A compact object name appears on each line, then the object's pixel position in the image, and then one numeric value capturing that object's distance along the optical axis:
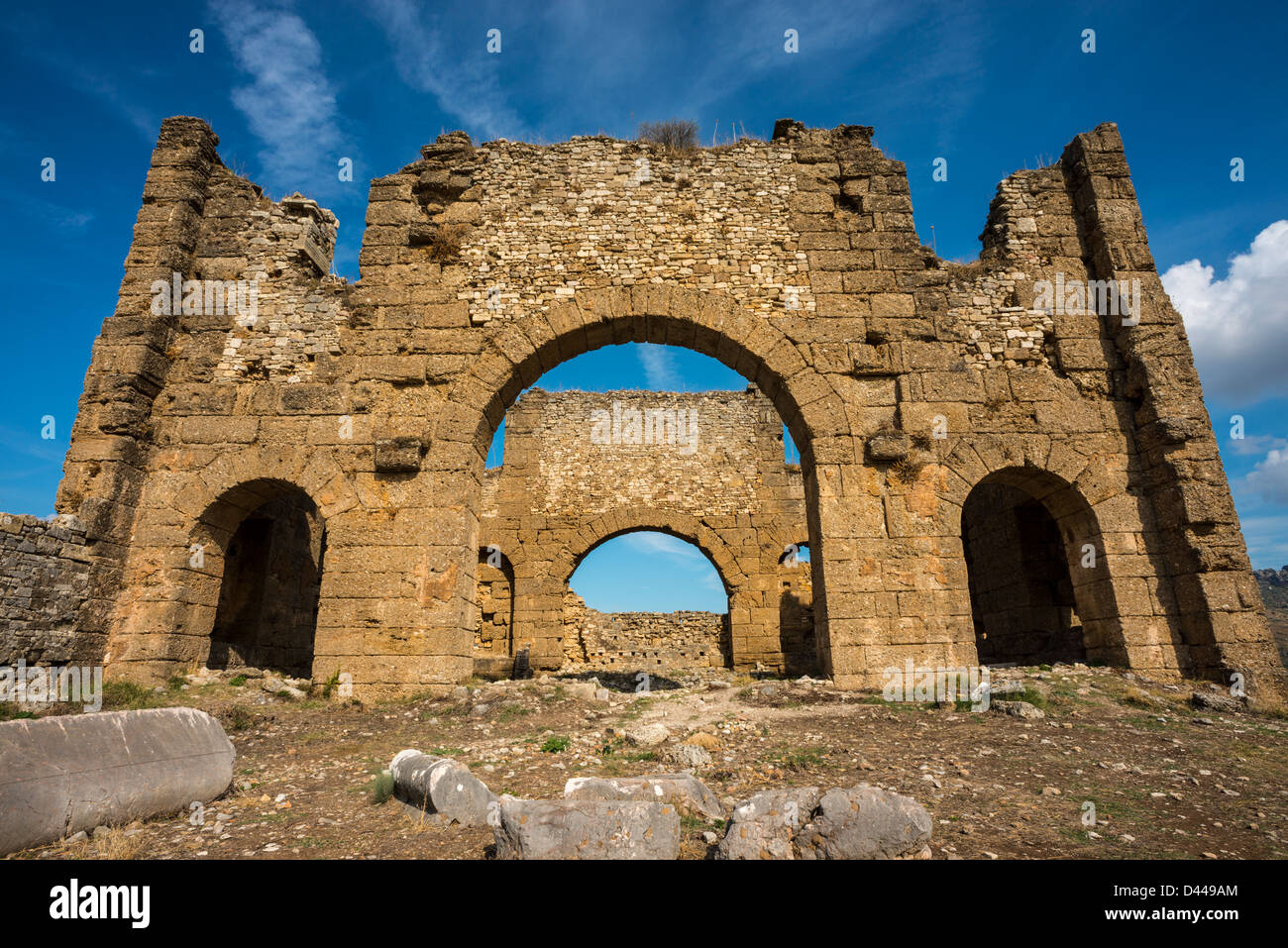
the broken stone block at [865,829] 2.90
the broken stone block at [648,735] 5.47
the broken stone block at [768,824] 2.93
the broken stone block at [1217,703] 6.52
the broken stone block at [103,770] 3.20
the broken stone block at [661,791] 3.33
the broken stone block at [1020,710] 6.02
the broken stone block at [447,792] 3.71
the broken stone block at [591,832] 2.85
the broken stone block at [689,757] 4.82
